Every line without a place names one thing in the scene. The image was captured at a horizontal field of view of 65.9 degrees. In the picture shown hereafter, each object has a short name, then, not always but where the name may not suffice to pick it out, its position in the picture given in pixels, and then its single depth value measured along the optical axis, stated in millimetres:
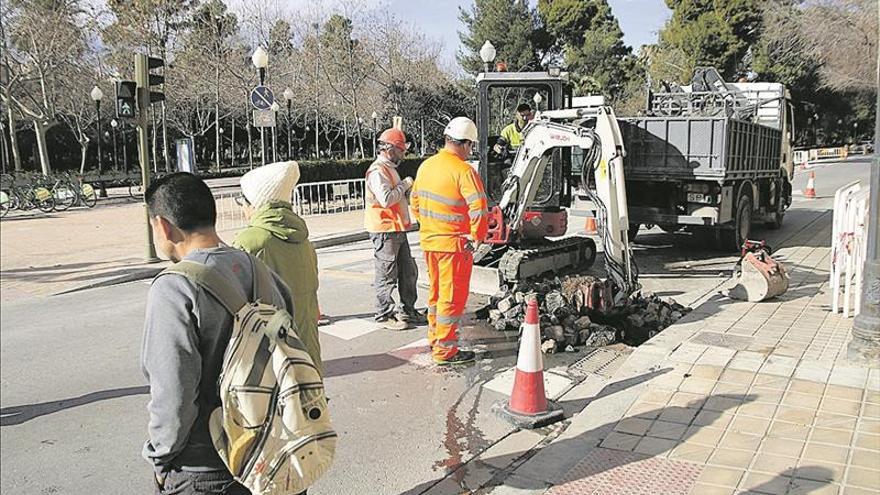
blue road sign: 12180
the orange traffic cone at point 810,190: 19219
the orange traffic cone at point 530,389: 4125
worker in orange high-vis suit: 5164
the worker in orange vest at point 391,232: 6234
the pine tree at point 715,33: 39656
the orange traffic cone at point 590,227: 12166
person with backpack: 1854
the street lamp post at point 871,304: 4926
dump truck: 9539
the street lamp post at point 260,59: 14086
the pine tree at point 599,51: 30598
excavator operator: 8336
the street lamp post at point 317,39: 26353
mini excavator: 6883
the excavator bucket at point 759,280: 6789
